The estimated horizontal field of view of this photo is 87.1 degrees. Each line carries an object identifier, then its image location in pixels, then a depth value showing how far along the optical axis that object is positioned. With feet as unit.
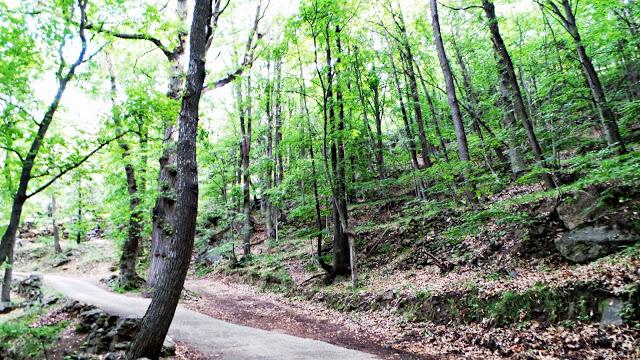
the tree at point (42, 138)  26.78
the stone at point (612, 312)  16.22
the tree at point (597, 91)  27.12
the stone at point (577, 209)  23.40
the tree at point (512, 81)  28.35
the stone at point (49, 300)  37.86
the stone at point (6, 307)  39.97
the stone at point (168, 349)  19.17
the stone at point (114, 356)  18.37
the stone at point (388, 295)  29.45
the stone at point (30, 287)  48.80
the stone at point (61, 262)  87.32
